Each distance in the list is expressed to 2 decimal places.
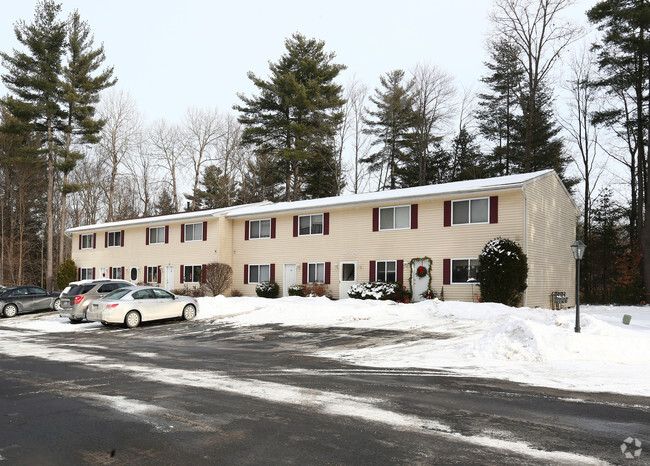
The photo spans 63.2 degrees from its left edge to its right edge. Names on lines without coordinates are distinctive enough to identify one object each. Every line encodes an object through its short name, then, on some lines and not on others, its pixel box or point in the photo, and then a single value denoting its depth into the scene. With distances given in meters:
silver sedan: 19.78
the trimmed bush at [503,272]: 22.12
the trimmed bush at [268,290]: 30.92
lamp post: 14.87
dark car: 26.64
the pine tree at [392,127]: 45.00
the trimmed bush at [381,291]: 25.34
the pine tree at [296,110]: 42.44
